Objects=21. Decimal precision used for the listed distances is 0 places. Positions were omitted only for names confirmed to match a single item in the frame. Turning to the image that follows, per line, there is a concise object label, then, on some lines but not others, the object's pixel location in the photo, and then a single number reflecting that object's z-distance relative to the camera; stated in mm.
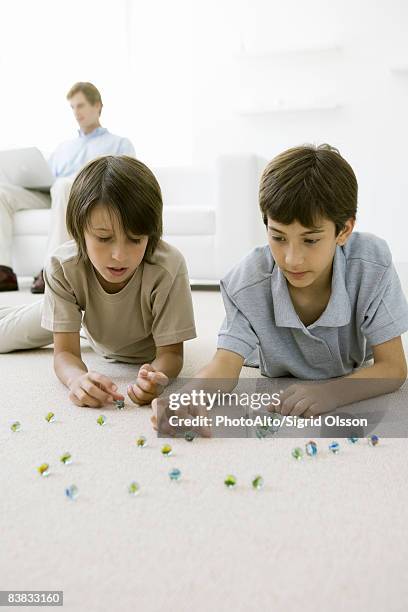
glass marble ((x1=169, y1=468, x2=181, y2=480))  751
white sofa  2836
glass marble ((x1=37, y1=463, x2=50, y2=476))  779
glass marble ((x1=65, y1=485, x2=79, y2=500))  705
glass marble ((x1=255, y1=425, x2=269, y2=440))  915
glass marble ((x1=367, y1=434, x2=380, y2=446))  879
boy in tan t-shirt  1122
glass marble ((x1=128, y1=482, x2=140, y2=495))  720
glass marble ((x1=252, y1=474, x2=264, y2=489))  726
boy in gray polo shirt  1023
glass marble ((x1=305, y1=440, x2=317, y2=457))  834
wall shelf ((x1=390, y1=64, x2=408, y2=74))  3941
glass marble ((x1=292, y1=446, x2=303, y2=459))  823
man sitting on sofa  3020
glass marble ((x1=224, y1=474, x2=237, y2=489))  731
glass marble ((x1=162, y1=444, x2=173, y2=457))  839
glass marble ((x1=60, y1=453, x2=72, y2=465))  811
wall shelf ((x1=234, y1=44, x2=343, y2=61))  4094
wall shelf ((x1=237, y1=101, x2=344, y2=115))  4133
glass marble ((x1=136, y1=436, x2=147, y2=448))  878
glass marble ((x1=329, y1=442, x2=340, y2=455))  848
